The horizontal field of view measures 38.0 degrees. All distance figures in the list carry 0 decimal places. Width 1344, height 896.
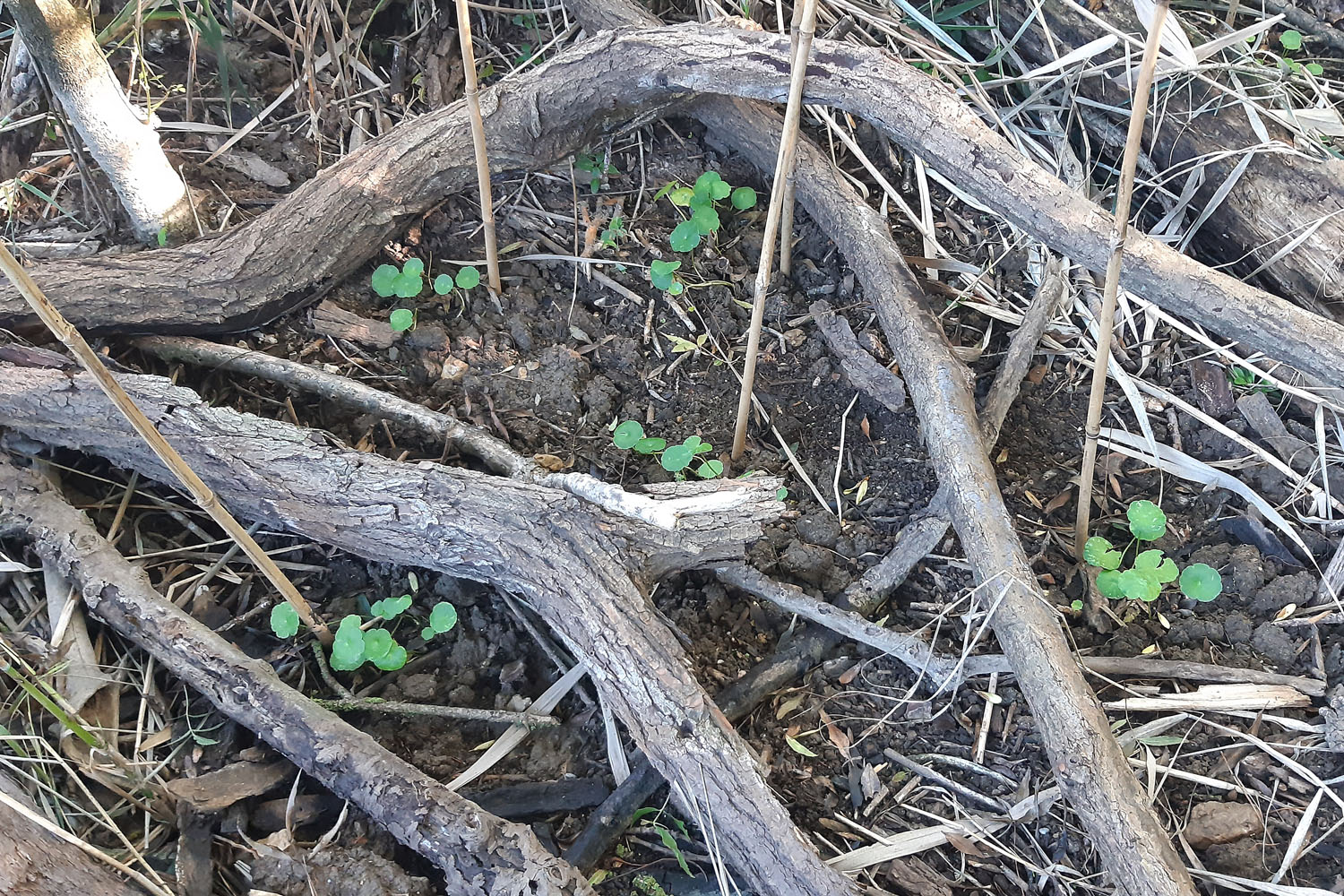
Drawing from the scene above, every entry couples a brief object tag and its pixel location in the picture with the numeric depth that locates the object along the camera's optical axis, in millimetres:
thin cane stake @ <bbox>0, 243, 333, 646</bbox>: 1207
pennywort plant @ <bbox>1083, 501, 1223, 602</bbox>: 1411
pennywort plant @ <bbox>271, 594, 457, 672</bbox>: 1382
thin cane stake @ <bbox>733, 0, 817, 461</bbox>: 1342
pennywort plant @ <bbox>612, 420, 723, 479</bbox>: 1478
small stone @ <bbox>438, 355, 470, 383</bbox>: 1551
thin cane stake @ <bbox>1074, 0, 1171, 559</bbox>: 1256
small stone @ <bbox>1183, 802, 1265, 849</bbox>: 1347
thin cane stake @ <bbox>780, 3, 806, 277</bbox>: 1559
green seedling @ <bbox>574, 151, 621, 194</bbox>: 1680
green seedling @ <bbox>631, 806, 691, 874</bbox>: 1332
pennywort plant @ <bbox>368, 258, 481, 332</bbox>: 1575
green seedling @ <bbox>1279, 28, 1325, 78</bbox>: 1645
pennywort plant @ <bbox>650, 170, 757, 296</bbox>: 1596
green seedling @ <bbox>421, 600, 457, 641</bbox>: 1404
